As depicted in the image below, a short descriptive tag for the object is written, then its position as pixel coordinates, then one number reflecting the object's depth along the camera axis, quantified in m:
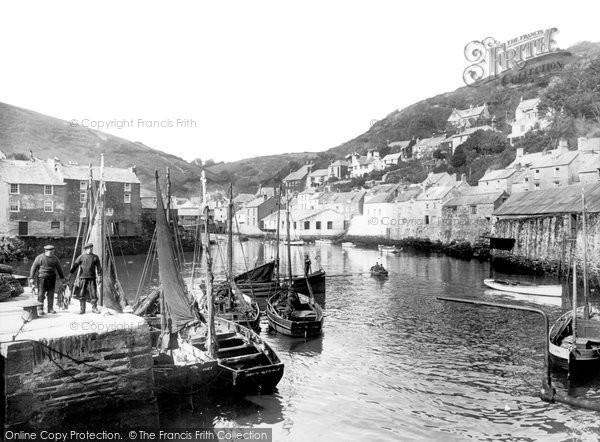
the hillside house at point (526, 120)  98.94
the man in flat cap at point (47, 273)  12.92
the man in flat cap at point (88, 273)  13.53
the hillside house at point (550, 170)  62.16
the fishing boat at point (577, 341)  17.30
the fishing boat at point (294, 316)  23.23
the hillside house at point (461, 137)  111.56
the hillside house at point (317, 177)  142.12
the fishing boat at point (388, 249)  71.88
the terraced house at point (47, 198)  55.91
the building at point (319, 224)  101.12
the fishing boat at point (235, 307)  22.95
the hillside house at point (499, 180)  69.00
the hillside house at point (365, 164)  130.88
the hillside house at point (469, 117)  129.89
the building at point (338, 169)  138.25
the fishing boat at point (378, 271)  45.78
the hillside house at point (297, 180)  148.50
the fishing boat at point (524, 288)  33.84
